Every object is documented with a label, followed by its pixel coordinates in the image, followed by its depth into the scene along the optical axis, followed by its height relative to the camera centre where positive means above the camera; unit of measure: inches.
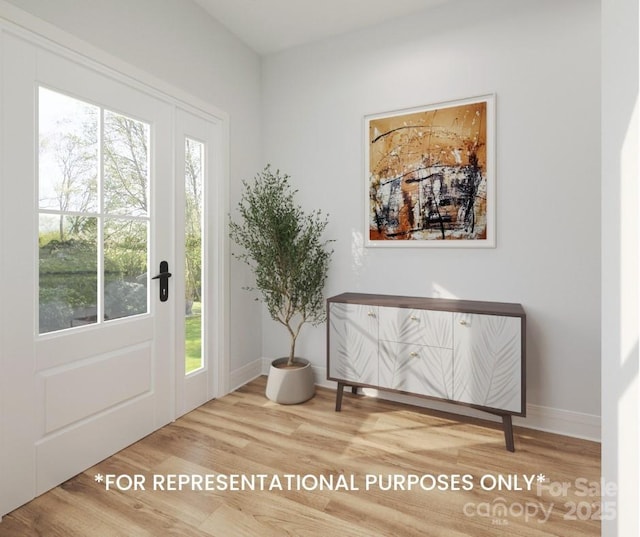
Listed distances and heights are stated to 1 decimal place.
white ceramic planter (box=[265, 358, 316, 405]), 104.7 -34.1
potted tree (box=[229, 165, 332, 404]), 104.7 +1.1
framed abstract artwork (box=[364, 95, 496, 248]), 94.7 +24.0
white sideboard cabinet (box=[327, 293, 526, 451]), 80.9 -20.2
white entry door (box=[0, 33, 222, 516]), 63.6 -0.3
